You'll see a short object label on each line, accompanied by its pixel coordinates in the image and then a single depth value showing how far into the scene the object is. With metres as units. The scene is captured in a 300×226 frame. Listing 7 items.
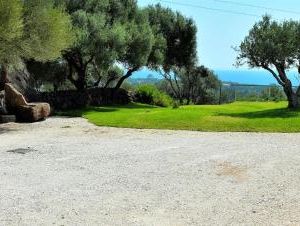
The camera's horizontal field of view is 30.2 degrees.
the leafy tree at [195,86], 48.34
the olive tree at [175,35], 40.25
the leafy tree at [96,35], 27.78
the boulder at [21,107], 21.11
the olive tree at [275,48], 24.27
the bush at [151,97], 37.66
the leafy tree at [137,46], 31.30
